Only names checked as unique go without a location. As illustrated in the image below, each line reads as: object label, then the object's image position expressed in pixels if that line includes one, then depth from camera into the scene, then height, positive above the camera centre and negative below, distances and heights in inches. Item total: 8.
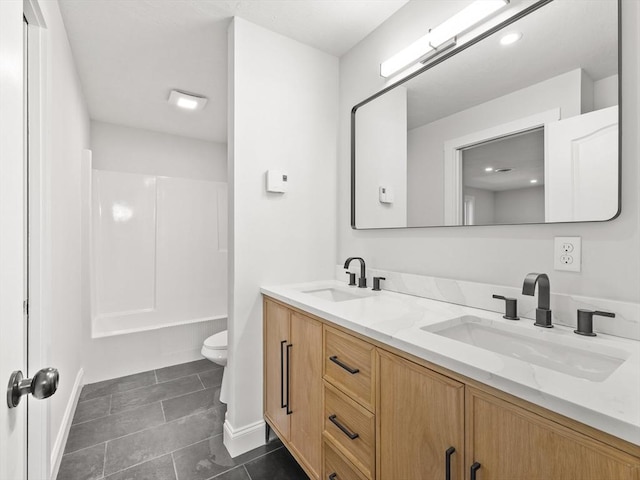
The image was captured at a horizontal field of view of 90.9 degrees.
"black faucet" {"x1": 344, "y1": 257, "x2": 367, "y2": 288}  71.7 -8.7
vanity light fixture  51.1 +37.1
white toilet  86.5 -32.0
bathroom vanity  23.4 -15.7
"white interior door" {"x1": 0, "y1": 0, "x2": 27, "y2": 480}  21.3 +0.6
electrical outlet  41.8 -2.0
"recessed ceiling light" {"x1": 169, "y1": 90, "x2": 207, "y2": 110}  100.9 +46.1
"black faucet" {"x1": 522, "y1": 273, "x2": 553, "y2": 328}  41.4 -8.5
